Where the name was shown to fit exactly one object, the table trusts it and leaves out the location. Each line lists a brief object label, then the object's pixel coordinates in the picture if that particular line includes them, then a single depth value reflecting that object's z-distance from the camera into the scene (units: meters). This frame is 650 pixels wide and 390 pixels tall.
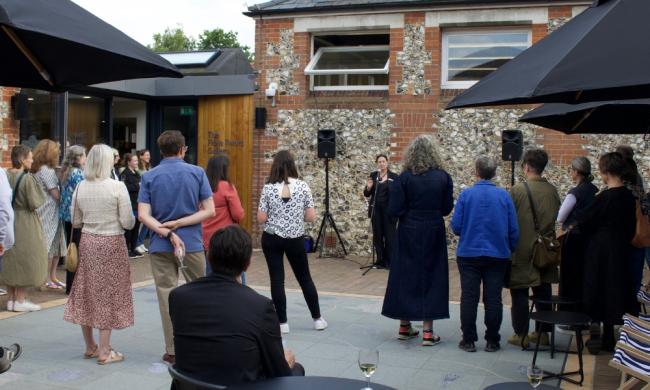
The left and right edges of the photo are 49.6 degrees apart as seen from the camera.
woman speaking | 11.16
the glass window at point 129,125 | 14.57
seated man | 3.06
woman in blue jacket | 6.11
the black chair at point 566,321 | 5.15
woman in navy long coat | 6.25
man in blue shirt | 5.46
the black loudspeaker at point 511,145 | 11.48
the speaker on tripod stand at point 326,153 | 12.30
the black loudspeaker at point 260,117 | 13.05
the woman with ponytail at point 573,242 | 6.55
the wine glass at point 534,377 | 3.12
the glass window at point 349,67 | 12.70
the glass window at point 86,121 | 13.08
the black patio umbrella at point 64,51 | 3.40
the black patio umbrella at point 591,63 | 3.25
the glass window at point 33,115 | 10.82
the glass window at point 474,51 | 12.02
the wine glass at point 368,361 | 3.23
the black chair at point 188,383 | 2.98
